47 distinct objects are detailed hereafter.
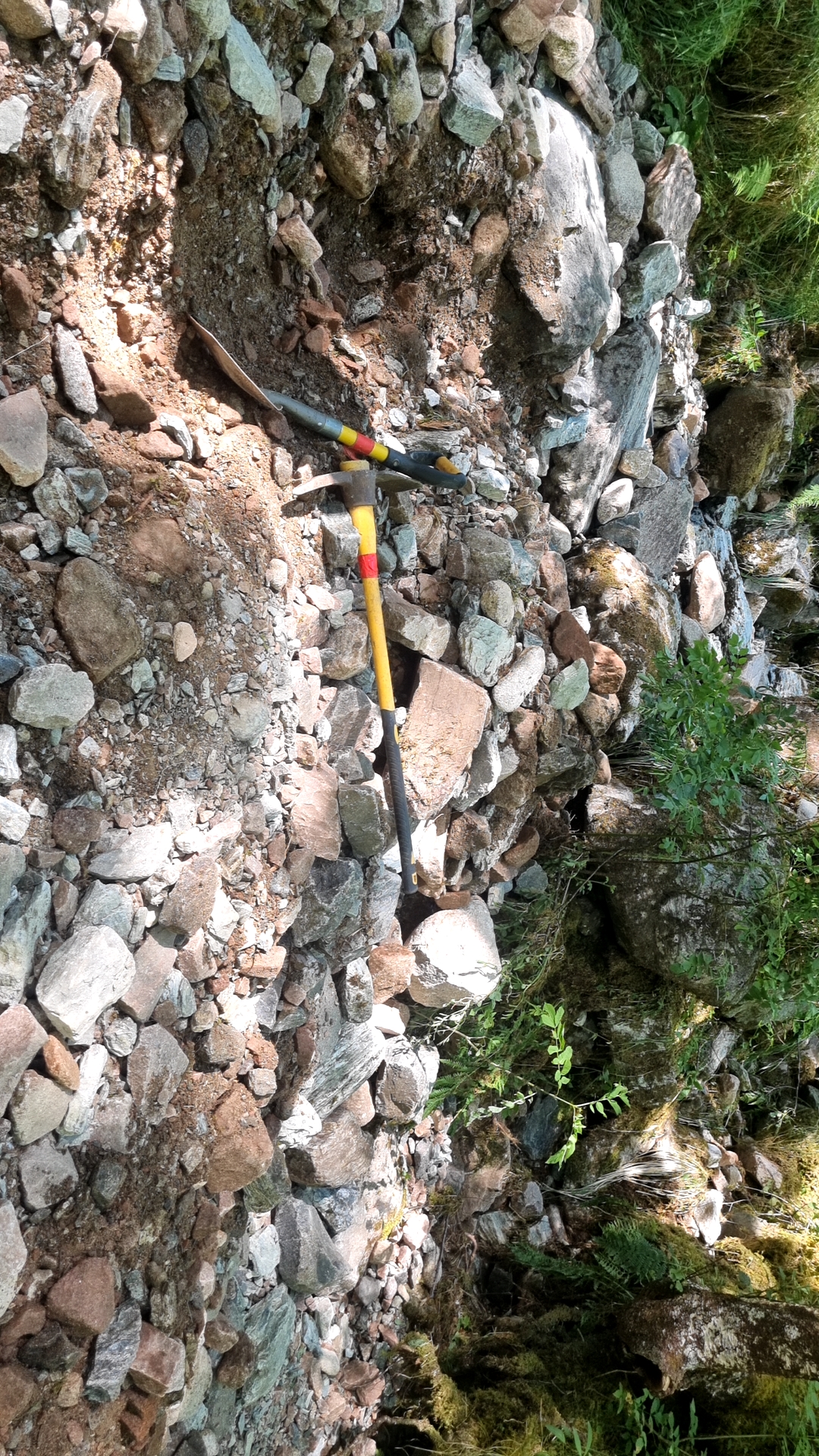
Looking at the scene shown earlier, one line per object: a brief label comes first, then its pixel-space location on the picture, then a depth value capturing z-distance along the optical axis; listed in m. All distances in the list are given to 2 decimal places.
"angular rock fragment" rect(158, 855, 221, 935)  1.86
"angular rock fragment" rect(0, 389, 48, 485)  1.63
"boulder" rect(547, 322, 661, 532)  3.24
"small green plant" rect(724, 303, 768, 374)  3.91
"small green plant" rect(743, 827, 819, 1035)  2.91
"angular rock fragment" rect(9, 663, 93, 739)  1.61
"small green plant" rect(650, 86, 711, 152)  3.33
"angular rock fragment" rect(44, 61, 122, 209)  1.66
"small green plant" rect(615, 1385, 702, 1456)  2.46
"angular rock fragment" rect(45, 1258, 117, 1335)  1.65
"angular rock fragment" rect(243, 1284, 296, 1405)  2.26
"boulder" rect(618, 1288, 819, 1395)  2.73
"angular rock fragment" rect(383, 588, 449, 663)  2.44
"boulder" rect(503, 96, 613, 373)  2.79
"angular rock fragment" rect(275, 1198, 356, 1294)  2.39
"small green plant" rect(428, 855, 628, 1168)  2.97
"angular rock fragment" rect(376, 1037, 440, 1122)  2.73
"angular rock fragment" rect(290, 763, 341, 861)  2.21
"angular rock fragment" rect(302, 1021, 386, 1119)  2.47
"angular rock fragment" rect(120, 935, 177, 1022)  1.79
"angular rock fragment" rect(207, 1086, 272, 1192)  2.04
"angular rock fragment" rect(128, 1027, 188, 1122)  1.82
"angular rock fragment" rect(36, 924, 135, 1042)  1.63
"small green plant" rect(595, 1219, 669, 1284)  3.10
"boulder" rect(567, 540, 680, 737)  3.21
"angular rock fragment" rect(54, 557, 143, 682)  1.71
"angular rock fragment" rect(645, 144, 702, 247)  3.29
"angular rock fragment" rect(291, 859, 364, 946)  2.26
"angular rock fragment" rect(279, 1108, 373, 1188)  2.44
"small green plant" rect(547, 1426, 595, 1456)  2.20
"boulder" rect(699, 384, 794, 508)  3.98
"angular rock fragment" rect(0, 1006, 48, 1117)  1.54
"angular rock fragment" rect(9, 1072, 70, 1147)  1.58
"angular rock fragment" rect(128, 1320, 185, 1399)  1.79
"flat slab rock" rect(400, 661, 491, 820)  2.51
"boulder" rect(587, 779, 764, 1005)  3.08
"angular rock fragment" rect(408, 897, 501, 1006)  2.73
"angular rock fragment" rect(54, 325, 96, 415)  1.79
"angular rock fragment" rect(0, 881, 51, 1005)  1.56
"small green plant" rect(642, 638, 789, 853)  2.62
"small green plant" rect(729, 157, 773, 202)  3.41
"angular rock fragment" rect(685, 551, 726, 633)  3.88
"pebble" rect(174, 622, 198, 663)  1.89
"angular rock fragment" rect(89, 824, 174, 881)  1.76
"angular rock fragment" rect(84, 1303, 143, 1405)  1.73
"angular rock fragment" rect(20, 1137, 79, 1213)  1.62
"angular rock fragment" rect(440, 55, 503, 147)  2.41
